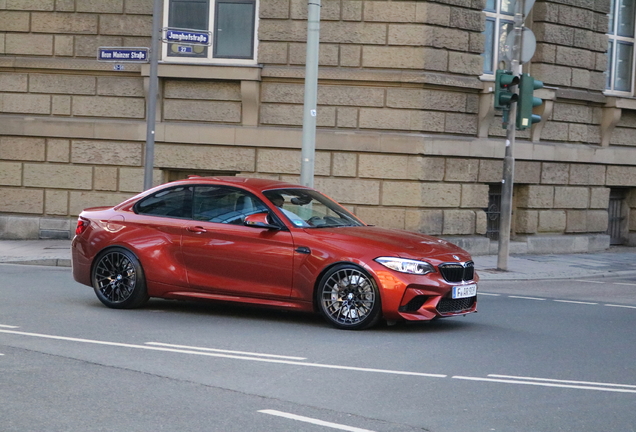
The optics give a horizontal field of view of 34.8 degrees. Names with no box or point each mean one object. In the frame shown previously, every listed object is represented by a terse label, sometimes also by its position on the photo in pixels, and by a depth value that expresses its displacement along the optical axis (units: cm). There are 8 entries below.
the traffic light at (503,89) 1556
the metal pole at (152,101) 1589
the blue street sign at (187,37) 1534
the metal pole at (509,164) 1580
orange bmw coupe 930
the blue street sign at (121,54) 1545
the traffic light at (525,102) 1552
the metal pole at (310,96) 1414
